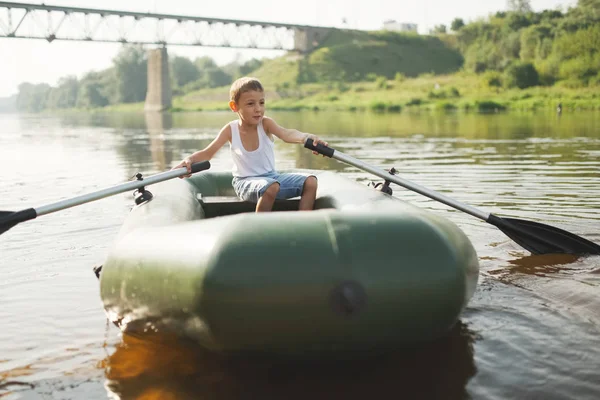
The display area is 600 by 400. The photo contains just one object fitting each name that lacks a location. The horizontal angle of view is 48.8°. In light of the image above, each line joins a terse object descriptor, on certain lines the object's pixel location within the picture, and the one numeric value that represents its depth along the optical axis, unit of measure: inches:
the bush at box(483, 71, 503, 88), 1871.3
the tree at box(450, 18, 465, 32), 3730.6
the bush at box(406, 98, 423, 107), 1718.8
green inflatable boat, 98.3
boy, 158.6
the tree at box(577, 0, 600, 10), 2514.8
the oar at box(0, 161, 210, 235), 151.9
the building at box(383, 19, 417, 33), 4954.2
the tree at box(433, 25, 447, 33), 4075.8
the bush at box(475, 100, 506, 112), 1430.9
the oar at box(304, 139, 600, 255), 182.1
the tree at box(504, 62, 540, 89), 1772.9
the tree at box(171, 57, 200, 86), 4758.9
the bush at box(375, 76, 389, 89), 2295.8
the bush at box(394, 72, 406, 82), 2438.4
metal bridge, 2140.7
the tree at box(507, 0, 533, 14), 3499.0
